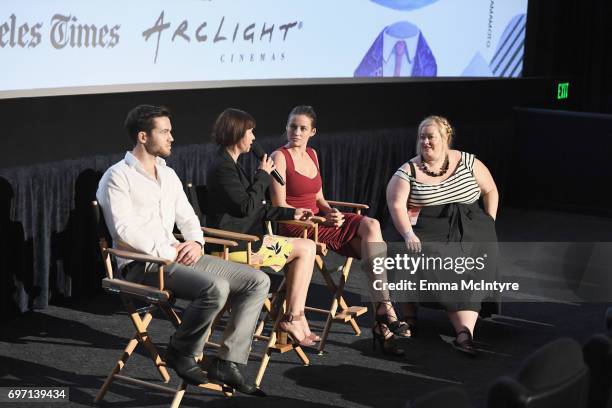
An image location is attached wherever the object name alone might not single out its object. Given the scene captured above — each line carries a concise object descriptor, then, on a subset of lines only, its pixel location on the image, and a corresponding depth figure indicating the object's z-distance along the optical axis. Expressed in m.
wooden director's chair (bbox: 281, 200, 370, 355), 4.60
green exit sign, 9.76
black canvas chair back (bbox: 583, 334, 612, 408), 1.98
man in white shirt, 3.70
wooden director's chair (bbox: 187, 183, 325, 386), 4.15
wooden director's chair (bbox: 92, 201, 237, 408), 3.70
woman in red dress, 4.63
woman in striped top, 4.79
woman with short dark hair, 4.31
